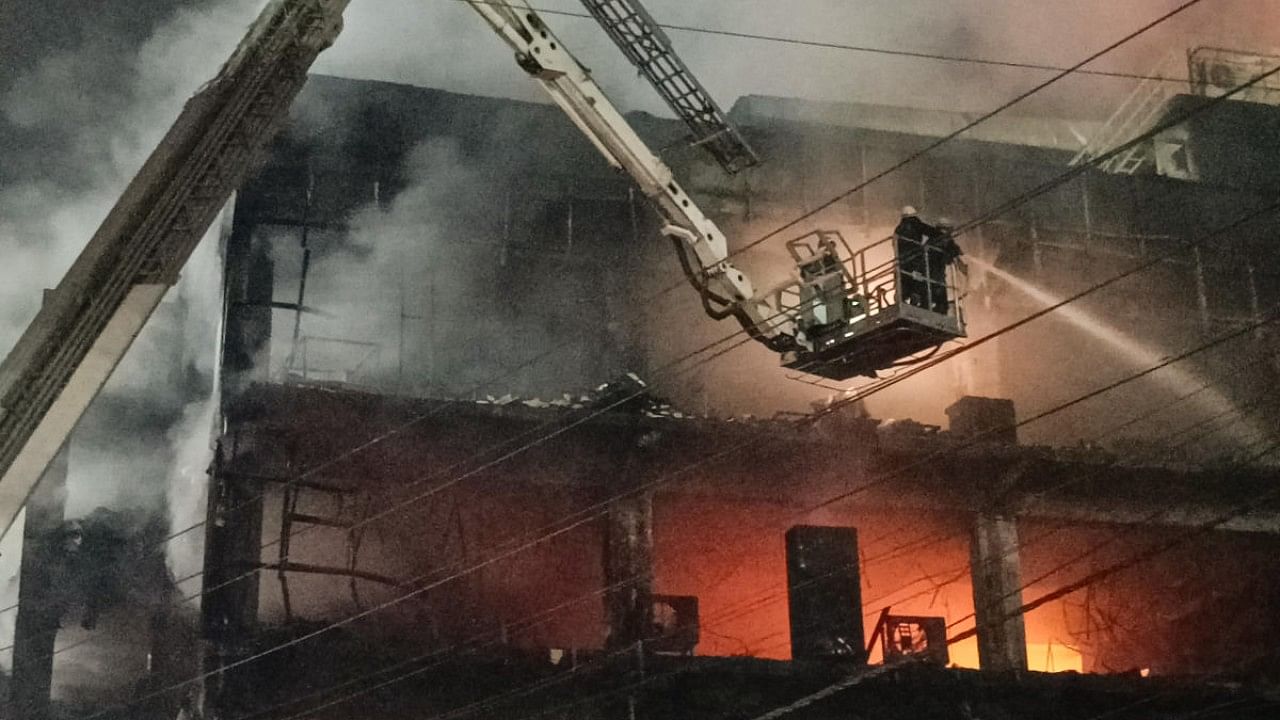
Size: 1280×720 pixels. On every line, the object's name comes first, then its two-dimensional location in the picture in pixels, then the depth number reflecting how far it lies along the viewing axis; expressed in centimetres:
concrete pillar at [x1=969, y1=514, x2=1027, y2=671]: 1947
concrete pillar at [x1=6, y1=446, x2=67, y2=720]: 2433
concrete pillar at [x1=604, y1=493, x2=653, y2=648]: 1734
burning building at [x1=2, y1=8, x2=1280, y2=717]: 1709
